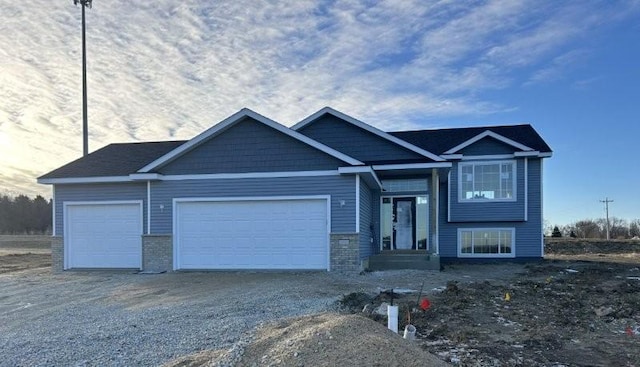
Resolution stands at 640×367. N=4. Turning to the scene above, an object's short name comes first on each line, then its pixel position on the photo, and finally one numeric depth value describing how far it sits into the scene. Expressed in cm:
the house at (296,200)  1358
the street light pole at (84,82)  2472
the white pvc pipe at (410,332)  542
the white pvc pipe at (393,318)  550
